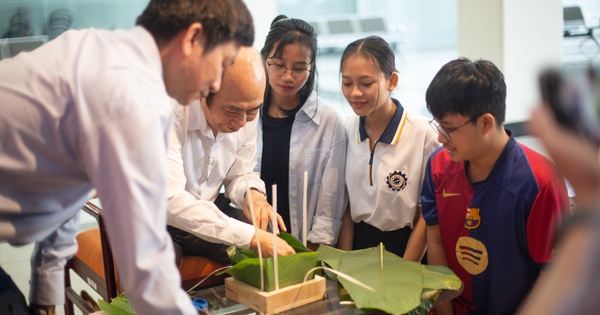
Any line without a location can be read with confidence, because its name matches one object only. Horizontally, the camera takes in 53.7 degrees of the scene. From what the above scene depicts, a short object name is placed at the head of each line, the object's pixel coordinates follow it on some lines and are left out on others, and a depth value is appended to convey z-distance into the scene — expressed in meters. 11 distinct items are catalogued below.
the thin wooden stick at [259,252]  1.58
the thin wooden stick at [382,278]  1.54
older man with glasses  1.76
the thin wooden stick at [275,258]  1.56
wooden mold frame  1.53
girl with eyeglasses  2.35
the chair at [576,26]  7.18
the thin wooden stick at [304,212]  1.67
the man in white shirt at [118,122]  0.97
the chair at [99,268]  2.09
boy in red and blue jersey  1.75
